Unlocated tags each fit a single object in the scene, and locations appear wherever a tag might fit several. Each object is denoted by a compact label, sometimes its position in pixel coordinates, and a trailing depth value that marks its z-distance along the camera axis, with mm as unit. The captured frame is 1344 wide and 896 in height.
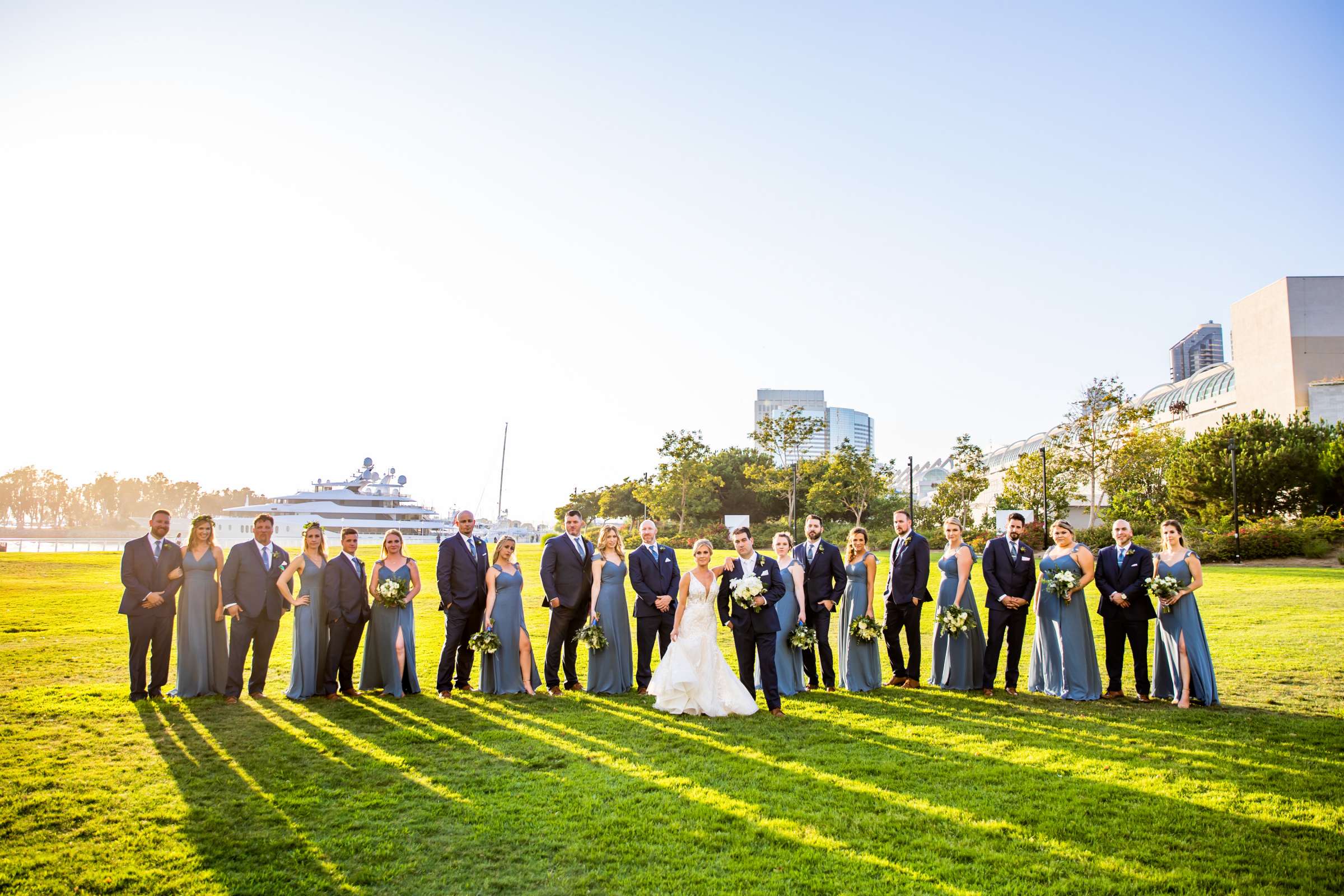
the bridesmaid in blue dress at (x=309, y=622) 9781
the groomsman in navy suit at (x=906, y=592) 10375
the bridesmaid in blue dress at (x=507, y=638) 10109
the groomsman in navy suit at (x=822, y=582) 10297
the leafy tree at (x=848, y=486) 53031
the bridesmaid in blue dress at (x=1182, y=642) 9289
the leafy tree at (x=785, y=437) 55375
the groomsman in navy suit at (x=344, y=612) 9766
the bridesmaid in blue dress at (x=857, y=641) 10445
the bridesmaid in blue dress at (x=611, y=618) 10219
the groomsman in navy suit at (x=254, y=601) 9727
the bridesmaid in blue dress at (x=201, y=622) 9711
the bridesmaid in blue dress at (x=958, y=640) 10336
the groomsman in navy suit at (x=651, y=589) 10148
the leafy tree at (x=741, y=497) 64188
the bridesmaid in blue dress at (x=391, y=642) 10000
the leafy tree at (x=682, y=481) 56375
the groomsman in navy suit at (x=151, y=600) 9484
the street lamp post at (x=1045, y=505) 43031
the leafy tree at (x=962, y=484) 53594
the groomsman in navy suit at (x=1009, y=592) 10031
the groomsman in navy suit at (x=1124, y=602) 9680
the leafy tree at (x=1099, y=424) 45031
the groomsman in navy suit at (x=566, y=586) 10289
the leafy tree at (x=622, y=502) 69188
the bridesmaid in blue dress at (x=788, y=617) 10102
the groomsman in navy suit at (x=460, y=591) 10172
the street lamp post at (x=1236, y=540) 32562
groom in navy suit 8781
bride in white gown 8898
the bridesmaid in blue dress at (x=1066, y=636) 9719
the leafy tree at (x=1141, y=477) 43969
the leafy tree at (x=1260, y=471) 40125
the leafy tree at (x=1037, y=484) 48406
